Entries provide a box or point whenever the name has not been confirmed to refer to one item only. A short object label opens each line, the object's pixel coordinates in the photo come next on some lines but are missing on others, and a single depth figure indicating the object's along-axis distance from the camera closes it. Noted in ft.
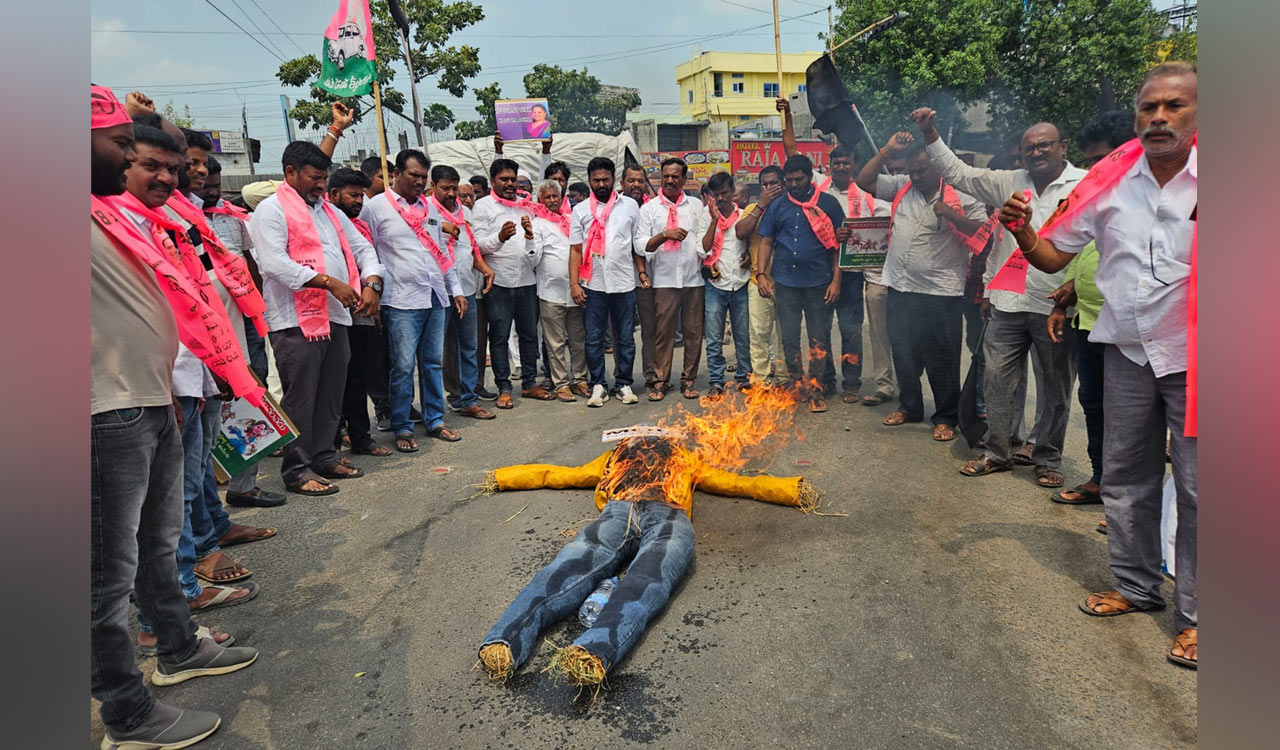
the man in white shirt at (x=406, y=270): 21.88
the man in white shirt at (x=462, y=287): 24.48
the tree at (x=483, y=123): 92.07
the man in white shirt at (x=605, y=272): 26.40
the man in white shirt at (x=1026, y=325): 16.66
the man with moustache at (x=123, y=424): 7.95
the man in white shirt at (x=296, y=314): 17.46
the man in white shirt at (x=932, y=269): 20.81
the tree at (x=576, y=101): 110.15
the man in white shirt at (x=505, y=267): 26.43
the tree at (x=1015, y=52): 61.62
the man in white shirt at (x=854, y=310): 25.12
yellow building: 202.28
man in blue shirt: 24.63
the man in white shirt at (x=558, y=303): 27.25
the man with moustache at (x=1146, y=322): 10.37
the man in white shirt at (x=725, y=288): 26.76
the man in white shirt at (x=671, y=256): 26.45
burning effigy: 10.13
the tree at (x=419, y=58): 64.64
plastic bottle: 11.29
